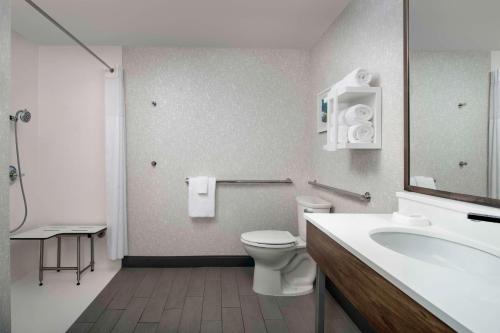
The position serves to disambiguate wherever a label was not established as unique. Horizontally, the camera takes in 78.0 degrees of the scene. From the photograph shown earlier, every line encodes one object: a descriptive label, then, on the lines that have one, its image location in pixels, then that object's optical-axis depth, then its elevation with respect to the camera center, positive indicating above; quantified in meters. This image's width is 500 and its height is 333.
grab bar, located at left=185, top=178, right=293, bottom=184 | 2.98 -0.17
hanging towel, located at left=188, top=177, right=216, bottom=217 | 2.91 -0.35
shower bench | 2.56 -0.60
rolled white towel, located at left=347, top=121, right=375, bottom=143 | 1.73 +0.17
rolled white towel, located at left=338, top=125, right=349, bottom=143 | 1.81 +0.18
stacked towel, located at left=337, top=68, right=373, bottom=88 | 1.76 +0.49
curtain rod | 2.75 +0.89
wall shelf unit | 1.73 +0.34
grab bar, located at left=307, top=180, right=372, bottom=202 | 1.88 -0.20
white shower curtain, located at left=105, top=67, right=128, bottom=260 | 2.85 -0.01
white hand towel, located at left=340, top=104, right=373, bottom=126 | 1.74 +0.28
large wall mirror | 1.08 +0.26
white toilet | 2.38 -0.77
